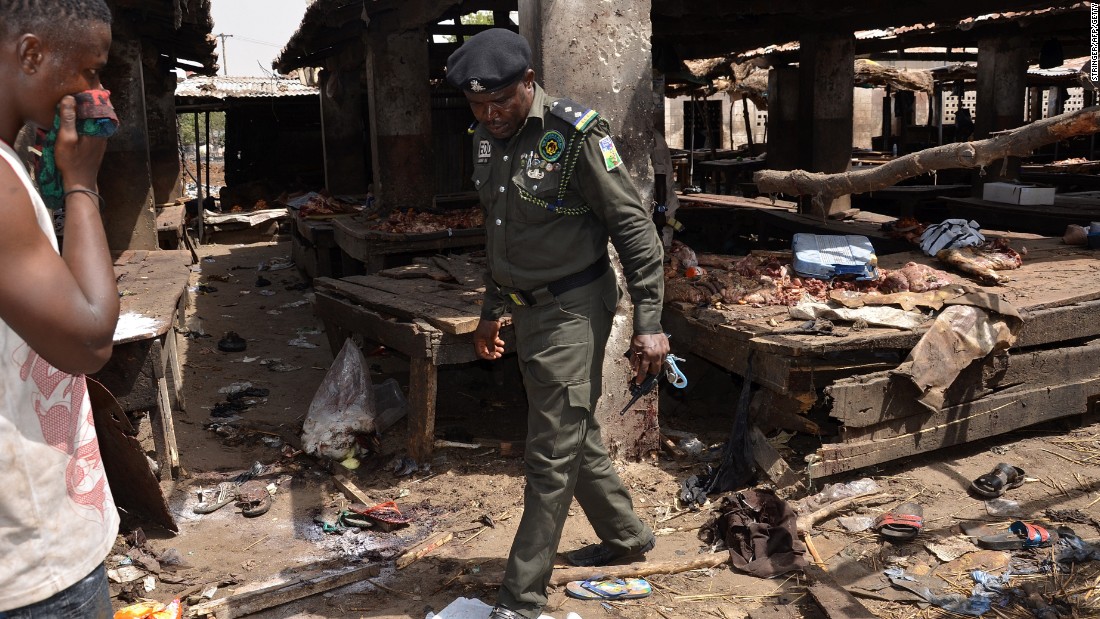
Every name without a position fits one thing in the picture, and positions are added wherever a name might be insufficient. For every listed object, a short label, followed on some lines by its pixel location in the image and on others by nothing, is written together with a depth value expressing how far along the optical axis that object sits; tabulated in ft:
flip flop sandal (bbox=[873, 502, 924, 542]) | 13.35
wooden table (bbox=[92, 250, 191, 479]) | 15.28
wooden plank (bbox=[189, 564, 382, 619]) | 11.64
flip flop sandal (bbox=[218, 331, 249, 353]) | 26.09
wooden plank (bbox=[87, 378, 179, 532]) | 12.76
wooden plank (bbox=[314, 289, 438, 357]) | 16.29
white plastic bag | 16.98
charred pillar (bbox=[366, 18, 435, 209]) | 33.60
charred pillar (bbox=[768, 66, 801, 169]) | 50.26
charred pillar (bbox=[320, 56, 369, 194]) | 45.11
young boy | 5.12
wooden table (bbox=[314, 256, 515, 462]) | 16.21
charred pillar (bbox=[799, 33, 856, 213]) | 38.37
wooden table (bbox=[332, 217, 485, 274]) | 28.25
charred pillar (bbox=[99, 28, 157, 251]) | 30.12
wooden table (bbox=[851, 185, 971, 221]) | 39.93
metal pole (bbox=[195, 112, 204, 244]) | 49.73
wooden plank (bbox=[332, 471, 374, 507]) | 15.28
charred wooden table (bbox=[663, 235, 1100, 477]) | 14.98
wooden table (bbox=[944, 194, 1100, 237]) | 27.63
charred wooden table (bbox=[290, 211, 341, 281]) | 34.40
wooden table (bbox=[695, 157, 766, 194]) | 55.93
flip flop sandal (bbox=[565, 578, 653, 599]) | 11.91
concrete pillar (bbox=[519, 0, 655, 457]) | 14.99
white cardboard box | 29.35
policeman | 10.84
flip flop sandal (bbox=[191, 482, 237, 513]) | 15.12
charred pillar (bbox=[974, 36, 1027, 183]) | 45.73
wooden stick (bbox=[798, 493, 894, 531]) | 13.71
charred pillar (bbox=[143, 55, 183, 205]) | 45.55
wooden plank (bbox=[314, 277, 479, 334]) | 15.96
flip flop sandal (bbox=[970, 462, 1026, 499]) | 14.83
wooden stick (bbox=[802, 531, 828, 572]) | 12.82
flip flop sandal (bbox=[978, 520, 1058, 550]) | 13.00
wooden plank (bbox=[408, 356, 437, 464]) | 16.34
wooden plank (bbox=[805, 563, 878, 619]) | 11.12
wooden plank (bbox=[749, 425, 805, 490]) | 15.05
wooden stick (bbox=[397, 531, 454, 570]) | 12.98
